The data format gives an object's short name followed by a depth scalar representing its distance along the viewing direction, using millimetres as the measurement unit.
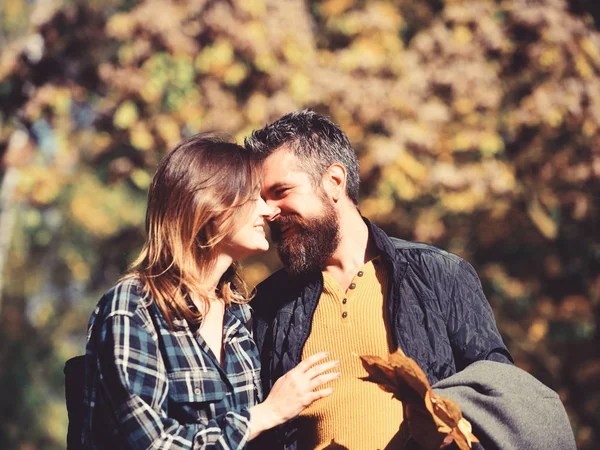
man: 2891
